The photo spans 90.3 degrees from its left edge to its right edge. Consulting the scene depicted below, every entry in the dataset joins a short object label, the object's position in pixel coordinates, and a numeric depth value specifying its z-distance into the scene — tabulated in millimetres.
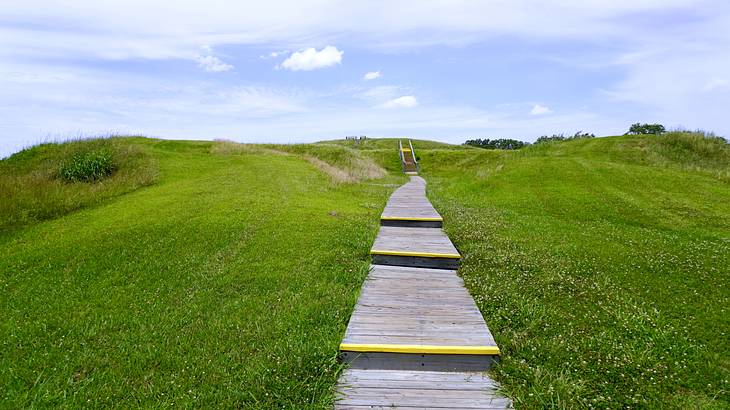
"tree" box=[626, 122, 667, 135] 41859
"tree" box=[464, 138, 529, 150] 69062
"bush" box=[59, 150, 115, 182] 17797
